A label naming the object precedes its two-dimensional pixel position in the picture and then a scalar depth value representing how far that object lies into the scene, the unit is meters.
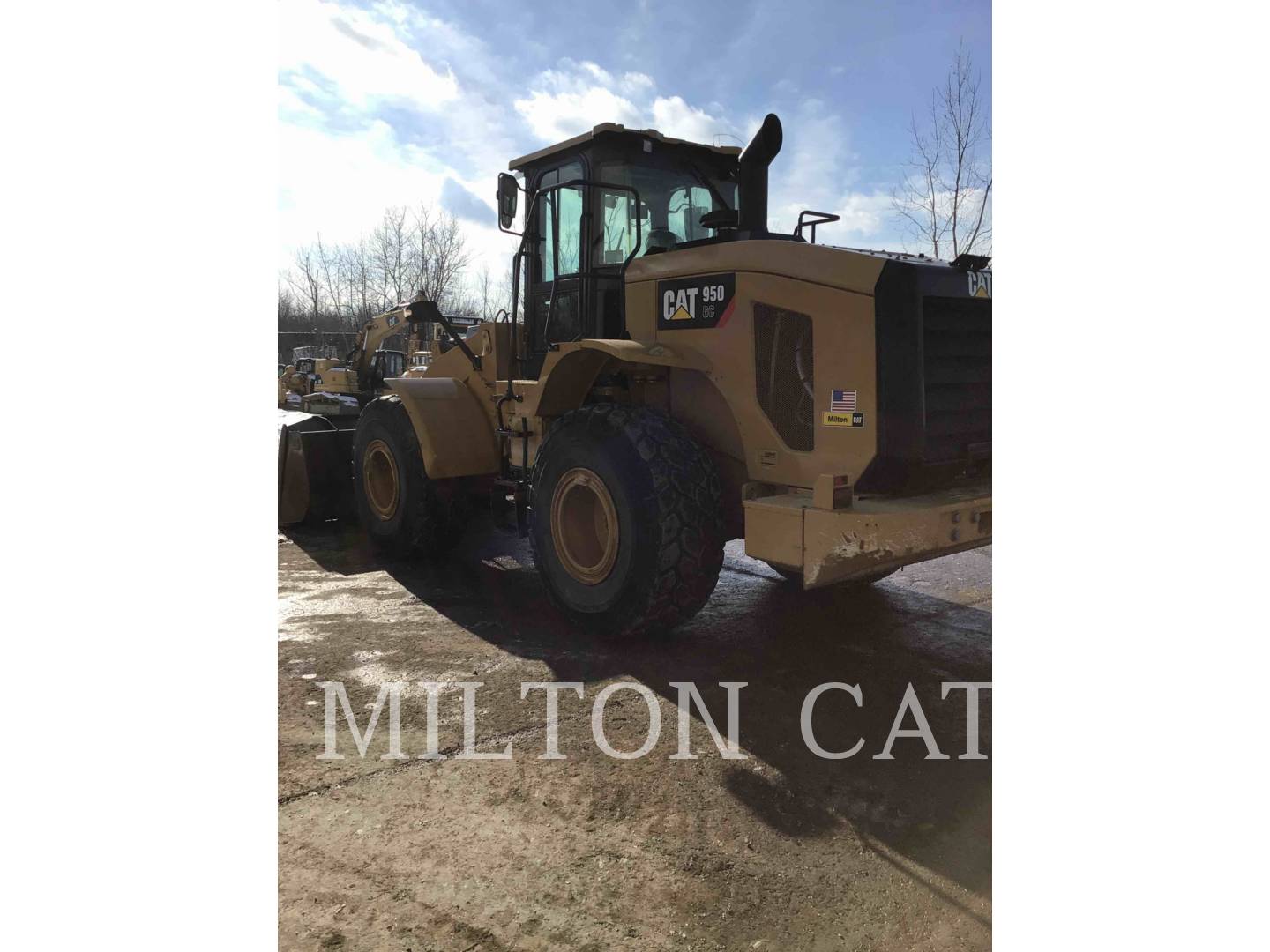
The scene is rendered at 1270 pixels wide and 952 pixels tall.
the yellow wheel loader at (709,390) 3.90
